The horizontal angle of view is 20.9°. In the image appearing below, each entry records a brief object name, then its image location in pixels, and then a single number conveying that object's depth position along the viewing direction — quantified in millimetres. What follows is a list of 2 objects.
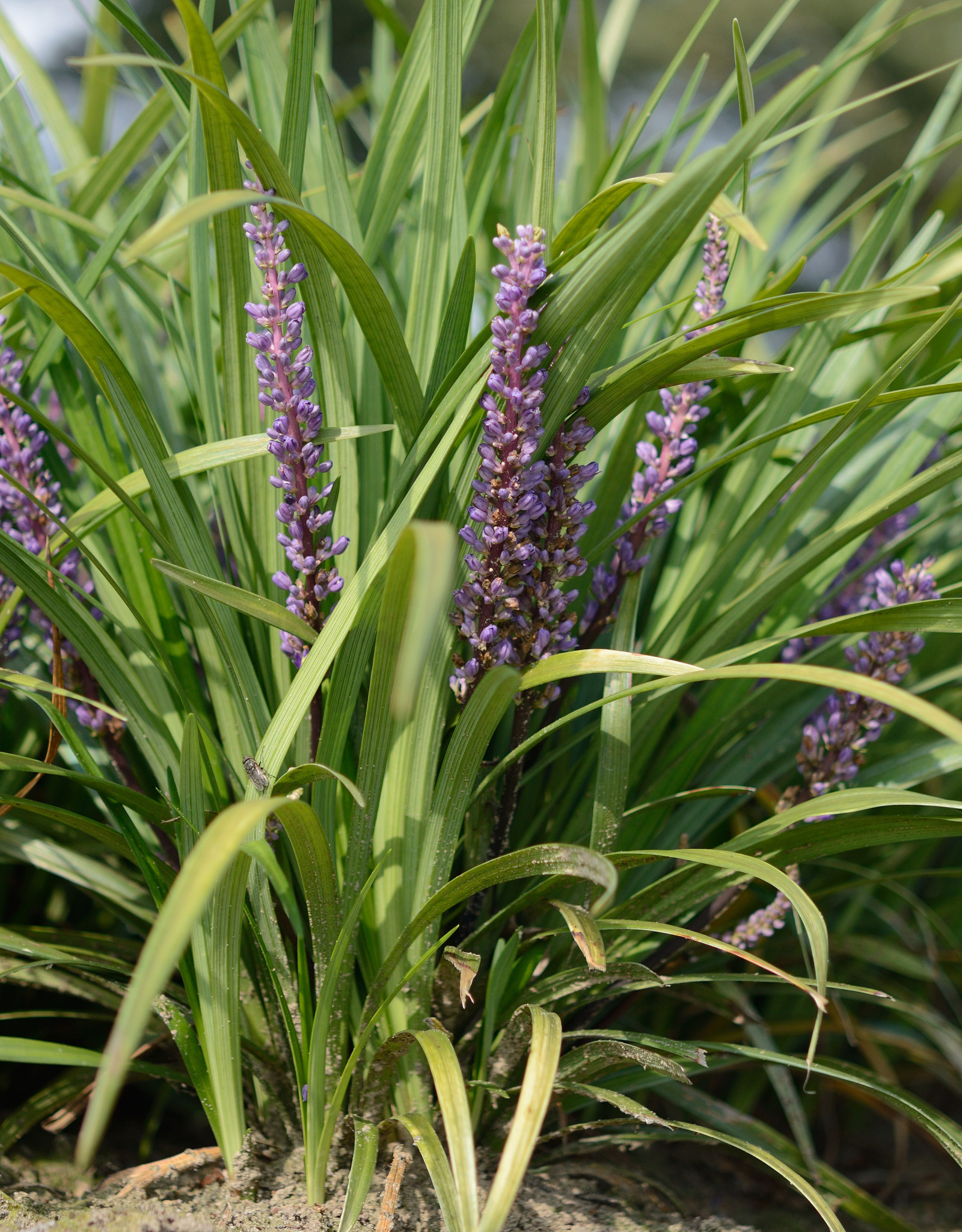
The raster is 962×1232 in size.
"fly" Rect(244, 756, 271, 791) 658
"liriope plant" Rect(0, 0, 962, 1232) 651
